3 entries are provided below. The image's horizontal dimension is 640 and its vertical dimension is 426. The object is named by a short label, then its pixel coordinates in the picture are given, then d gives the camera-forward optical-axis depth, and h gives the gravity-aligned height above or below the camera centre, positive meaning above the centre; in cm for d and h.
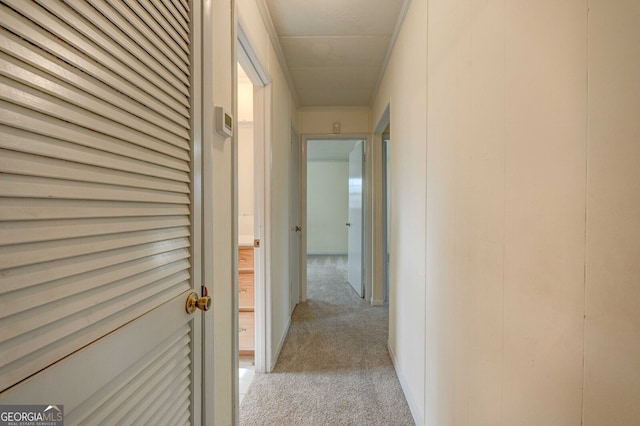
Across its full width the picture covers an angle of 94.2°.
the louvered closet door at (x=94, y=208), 41 +0
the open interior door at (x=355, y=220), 393 -16
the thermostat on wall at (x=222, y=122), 117 +35
